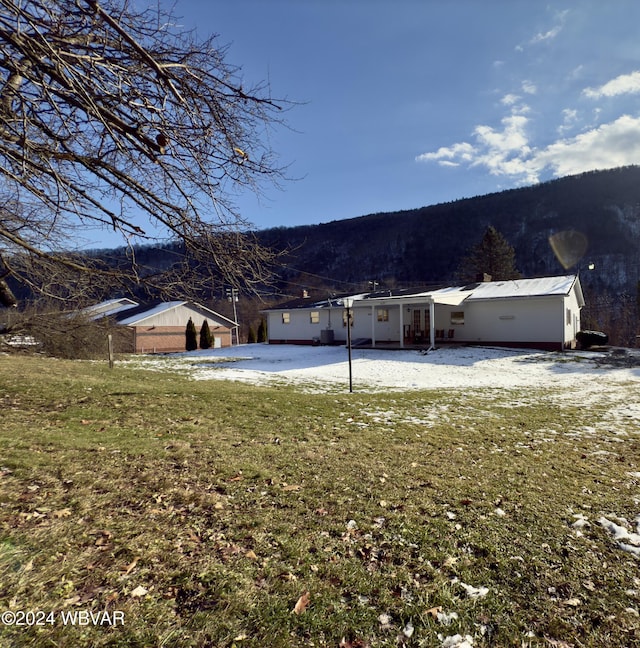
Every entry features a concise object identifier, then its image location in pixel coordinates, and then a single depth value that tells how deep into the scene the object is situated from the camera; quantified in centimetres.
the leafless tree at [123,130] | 263
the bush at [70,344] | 1331
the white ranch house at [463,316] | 2055
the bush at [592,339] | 2141
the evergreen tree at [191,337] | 3176
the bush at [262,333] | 3556
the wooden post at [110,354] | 1418
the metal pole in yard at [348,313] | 1017
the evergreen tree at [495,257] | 4097
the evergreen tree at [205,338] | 3256
